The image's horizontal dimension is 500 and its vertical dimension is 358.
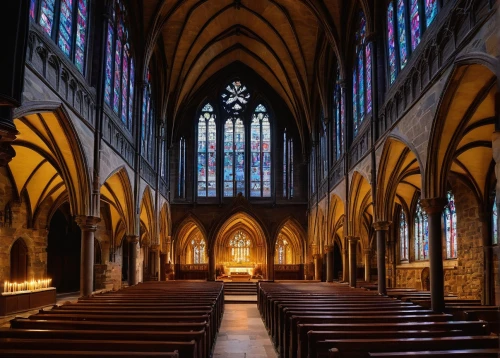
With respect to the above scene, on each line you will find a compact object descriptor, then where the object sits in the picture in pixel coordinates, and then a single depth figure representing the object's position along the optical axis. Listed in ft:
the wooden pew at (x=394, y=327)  24.36
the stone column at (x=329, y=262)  95.66
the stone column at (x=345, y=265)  89.76
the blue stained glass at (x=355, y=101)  75.15
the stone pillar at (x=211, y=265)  114.21
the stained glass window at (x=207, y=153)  121.39
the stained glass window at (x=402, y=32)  53.16
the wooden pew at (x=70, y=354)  17.85
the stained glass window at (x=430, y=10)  44.18
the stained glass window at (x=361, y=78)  67.62
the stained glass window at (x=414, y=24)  49.12
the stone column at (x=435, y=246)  41.96
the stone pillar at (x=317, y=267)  110.37
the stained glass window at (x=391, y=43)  56.90
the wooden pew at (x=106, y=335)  22.67
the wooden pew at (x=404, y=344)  20.13
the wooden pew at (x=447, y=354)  17.69
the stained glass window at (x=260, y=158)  122.11
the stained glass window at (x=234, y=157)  121.60
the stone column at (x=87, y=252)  54.85
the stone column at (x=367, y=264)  91.91
